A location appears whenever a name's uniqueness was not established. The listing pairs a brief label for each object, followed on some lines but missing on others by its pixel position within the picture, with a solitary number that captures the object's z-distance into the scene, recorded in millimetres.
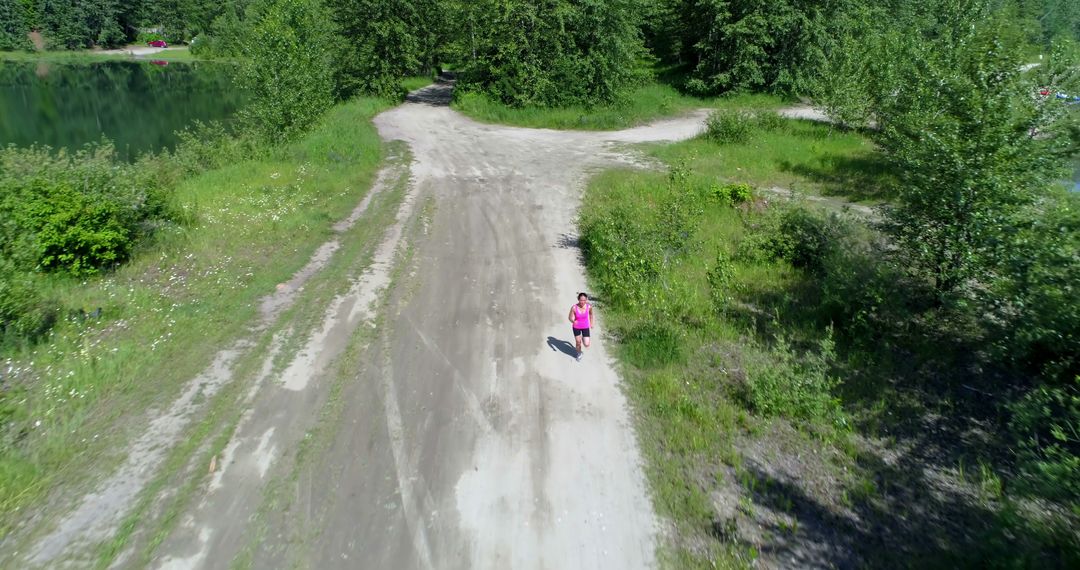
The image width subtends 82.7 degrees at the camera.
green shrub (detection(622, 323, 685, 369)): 10016
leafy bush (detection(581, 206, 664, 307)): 12031
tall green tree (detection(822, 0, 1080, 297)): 9594
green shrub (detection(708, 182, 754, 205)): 17734
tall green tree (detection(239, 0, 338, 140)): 24234
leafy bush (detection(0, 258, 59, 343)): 9578
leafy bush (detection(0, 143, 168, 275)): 11852
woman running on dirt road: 9867
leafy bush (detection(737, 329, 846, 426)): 8586
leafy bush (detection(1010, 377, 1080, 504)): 5871
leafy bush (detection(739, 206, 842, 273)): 13852
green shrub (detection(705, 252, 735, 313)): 11758
